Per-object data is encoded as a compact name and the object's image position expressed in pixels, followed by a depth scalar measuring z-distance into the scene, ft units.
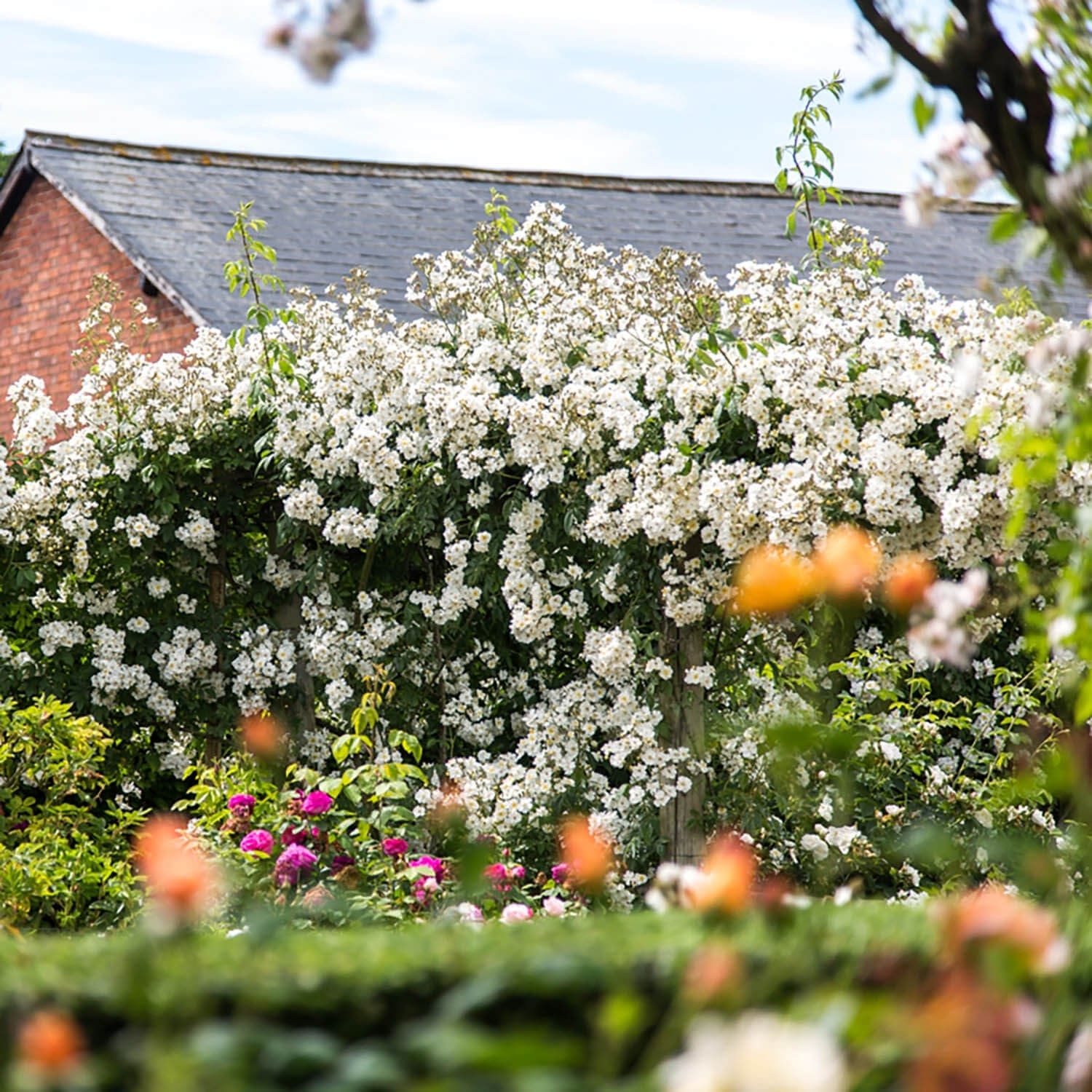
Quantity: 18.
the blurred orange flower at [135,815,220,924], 20.04
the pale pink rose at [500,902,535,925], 41.08
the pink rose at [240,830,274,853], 44.70
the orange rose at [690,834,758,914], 23.06
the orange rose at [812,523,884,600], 27.57
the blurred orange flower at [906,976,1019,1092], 19.62
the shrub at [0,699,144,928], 45.32
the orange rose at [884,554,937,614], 29.48
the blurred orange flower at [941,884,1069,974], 21.62
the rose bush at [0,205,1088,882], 45.60
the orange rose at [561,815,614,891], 27.86
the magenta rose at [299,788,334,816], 44.97
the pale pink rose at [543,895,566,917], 39.70
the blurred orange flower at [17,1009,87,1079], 17.88
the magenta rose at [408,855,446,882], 44.47
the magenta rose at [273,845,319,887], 43.74
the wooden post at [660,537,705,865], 47.06
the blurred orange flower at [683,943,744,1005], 19.83
